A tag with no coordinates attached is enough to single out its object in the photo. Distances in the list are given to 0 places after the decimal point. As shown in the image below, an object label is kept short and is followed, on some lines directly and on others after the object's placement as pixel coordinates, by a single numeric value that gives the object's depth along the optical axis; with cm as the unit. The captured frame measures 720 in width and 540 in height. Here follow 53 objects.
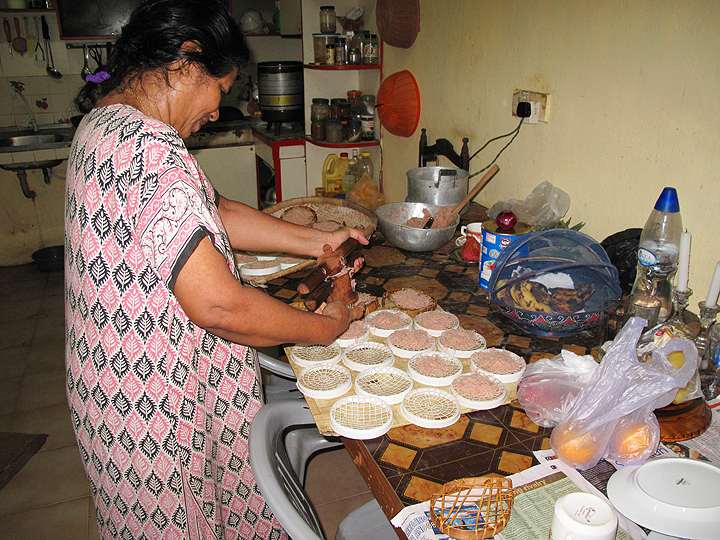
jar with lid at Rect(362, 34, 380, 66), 338
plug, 208
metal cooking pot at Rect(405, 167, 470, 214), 218
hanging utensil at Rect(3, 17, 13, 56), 415
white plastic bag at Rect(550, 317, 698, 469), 94
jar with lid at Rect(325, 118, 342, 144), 356
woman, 91
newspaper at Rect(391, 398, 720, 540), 83
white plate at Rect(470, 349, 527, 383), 121
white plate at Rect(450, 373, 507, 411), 111
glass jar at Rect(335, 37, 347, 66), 344
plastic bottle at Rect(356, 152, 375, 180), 368
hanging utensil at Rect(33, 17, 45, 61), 423
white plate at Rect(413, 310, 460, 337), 144
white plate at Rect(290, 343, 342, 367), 131
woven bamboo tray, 216
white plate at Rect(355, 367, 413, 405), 115
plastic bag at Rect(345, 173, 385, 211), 312
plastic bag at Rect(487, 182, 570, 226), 199
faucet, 431
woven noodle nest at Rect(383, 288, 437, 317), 155
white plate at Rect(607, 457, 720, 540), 78
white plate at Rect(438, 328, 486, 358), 133
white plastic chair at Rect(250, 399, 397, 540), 87
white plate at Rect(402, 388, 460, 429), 106
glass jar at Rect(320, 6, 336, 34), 345
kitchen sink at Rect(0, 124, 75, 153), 420
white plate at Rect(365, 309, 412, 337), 145
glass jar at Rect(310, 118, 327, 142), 363
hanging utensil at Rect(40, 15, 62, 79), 423
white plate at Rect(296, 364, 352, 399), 117
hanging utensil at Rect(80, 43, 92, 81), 438
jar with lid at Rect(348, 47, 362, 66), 347
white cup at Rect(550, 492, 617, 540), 70
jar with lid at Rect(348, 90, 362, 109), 371
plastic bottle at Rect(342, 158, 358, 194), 368
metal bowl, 189
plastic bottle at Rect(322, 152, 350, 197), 374
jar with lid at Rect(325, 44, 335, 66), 343
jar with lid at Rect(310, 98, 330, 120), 365
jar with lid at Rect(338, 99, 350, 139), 364
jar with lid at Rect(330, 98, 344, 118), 367
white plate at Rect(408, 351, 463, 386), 121
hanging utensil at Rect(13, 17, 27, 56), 417
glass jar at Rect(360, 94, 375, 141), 359
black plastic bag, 152
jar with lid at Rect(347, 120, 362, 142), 361
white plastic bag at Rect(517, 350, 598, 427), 106
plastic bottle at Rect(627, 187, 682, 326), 133
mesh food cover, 135
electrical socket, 202
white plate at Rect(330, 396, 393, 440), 103
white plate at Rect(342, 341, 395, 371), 129
